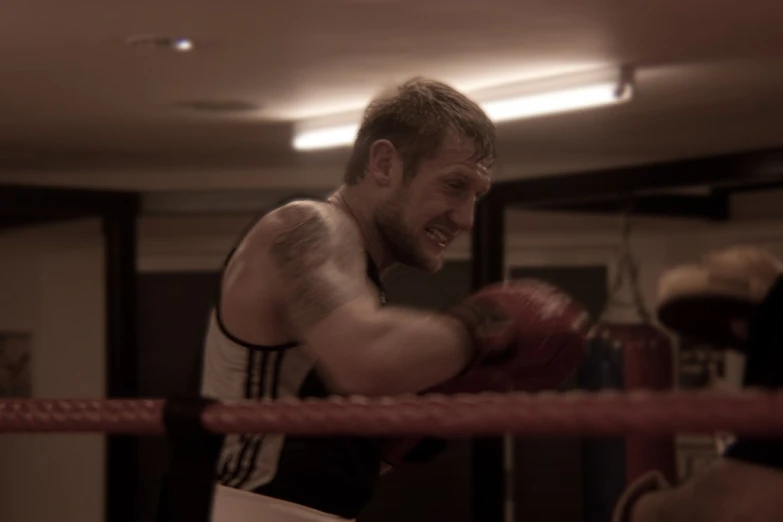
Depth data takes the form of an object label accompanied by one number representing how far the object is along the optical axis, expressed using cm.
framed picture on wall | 616
